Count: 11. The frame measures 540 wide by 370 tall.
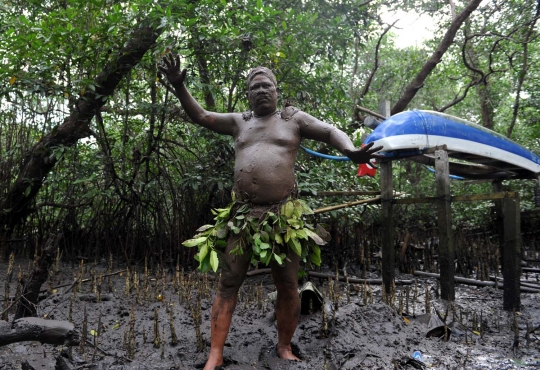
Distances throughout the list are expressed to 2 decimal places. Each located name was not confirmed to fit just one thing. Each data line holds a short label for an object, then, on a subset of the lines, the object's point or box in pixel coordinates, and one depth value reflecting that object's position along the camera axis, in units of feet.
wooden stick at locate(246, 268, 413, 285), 18.96
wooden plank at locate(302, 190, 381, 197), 18.15
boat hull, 15.99
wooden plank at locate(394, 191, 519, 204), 15.80
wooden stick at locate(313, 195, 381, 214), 16.44
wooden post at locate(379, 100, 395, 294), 17.95
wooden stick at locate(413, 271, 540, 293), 19.15
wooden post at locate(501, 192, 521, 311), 15.88
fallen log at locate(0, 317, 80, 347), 8.54
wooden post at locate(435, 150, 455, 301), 15.83
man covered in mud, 9.18
